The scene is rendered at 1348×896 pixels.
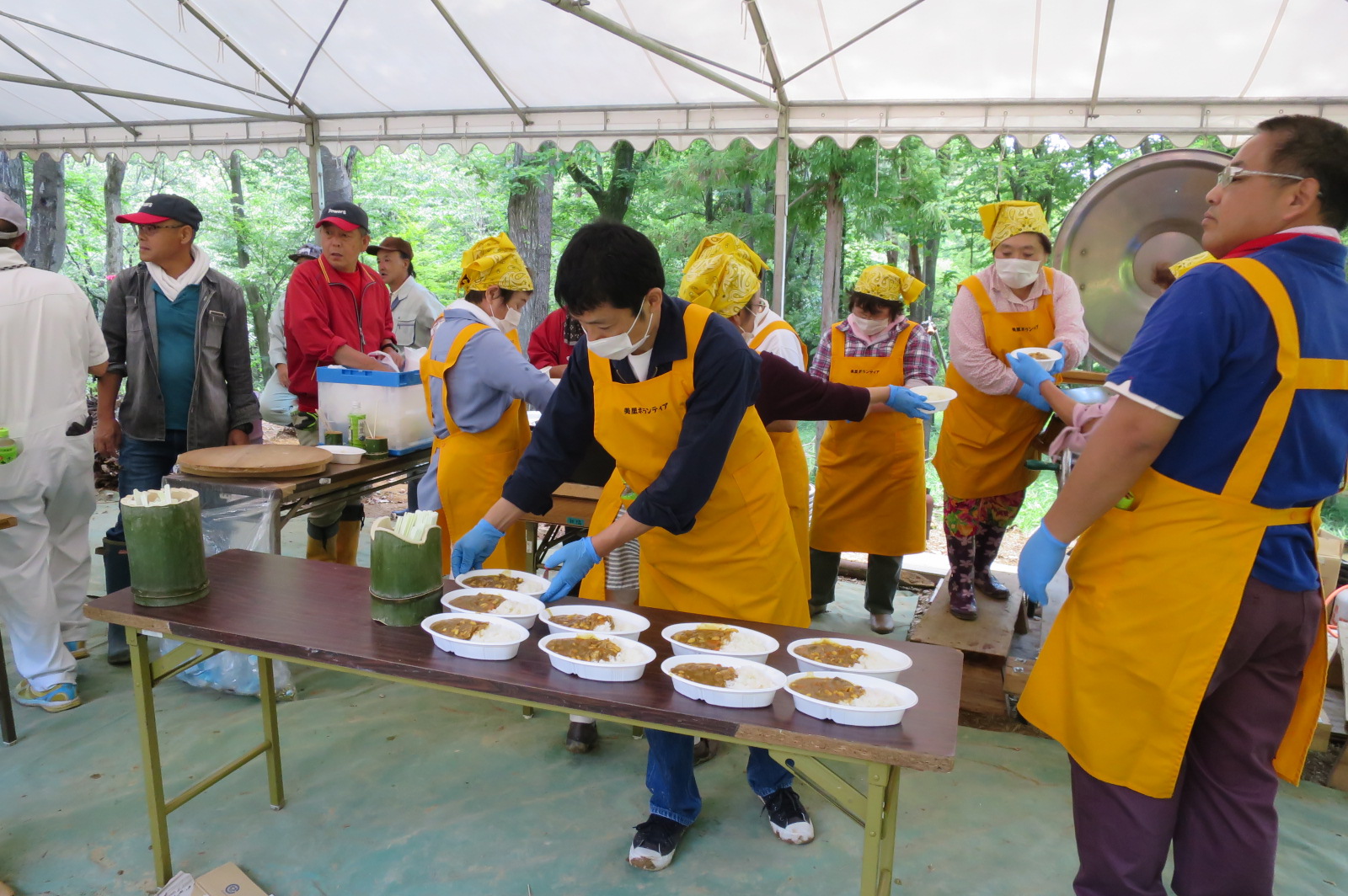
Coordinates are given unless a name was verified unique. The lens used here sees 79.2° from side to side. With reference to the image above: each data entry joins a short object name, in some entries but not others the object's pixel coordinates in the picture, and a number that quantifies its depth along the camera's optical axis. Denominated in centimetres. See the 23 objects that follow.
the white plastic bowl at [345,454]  326
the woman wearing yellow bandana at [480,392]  283
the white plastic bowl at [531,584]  203
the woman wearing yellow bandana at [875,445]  365
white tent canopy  416
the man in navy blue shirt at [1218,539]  137
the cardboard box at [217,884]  206
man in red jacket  379
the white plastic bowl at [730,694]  146
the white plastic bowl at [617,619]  175
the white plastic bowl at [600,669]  156
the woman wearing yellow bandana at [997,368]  312
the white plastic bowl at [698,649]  166
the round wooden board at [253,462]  290
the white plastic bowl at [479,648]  165
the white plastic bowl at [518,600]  184
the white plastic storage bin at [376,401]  344
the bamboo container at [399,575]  181
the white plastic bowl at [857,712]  140
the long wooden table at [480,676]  140
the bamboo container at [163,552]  190
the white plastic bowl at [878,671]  158
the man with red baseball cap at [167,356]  327
